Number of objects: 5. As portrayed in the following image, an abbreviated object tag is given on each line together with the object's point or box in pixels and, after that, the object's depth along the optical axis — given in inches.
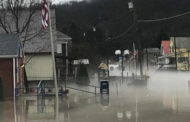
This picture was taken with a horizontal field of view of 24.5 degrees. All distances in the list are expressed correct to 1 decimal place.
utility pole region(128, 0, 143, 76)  1638.8
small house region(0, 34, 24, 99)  1245.1
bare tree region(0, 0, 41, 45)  1771.9
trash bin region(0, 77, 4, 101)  1205.7
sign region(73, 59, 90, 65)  2720.5
